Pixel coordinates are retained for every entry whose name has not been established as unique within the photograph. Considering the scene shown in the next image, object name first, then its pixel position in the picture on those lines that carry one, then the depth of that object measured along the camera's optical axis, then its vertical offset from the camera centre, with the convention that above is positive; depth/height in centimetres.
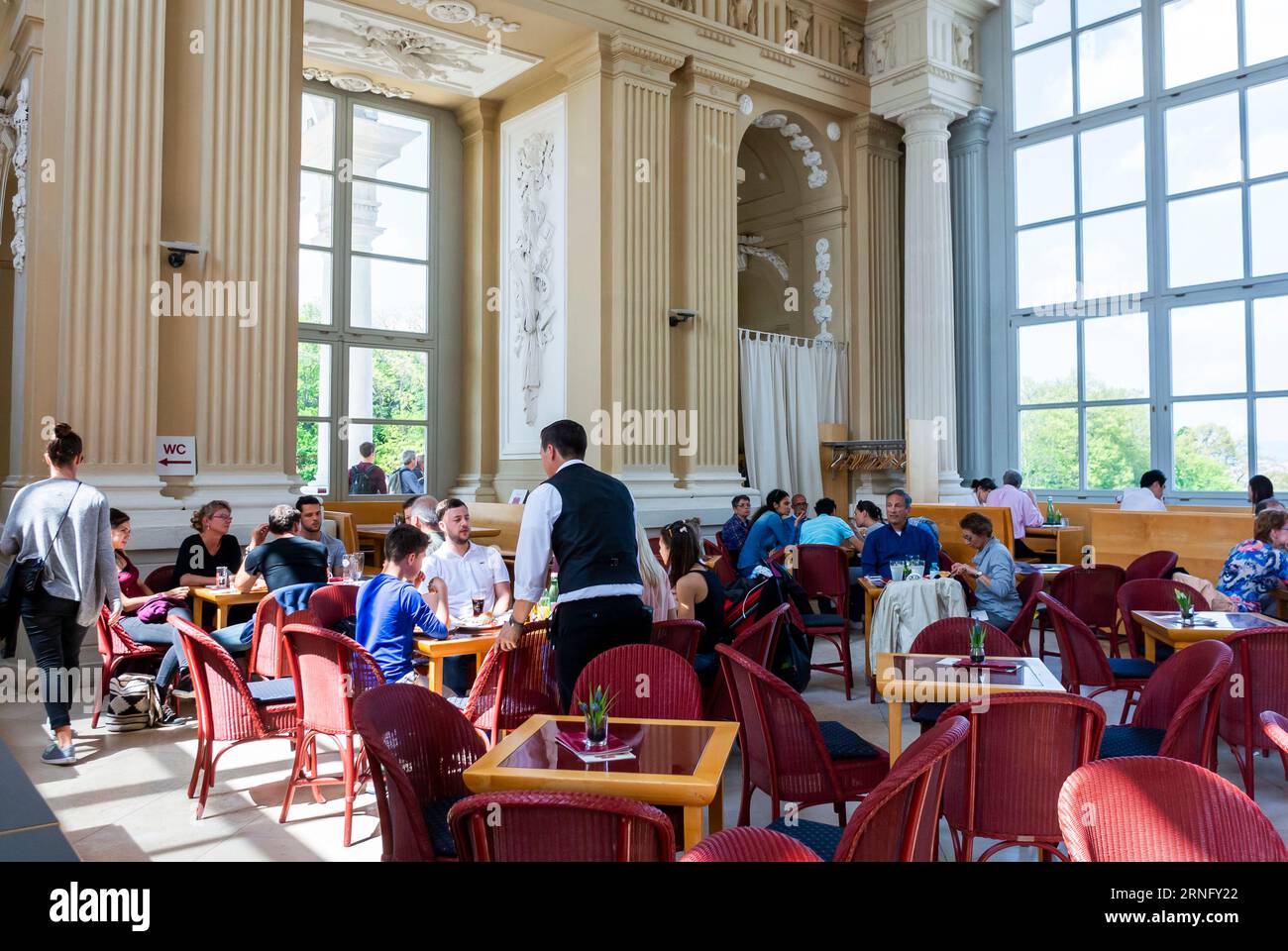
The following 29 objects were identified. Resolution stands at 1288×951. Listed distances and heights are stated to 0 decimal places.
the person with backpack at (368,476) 983 +19
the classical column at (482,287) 1019 +226
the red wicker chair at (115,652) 496 -84
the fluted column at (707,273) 930 +219
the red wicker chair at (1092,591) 624 -69
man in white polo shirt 494 -39
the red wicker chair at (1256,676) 369 -75
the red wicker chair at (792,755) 289 -83
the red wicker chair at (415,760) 213 -70
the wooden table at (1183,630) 417 -63
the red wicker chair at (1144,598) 500 -60
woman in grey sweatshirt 429 -29
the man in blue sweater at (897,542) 633 -35
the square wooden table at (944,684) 309 -65
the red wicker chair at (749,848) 161 -62
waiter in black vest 345 -25
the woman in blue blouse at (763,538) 694 -35
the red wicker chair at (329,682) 347 -71
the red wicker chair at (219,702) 357 -80
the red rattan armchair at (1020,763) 261 -77
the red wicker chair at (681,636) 404 -62
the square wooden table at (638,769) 217 -67
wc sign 645 +27
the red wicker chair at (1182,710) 271 -72
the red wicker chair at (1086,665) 425 -82
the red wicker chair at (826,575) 701 -63
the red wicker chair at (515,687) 359 -77
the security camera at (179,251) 642 +169
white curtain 1024 +99
